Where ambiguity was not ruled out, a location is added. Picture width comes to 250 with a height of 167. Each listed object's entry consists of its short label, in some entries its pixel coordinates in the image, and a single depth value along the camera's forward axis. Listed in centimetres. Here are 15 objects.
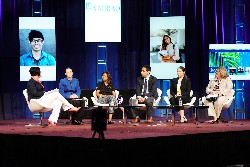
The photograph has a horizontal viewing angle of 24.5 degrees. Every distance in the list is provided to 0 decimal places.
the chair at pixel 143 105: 1174
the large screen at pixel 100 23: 1349
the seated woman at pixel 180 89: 1205
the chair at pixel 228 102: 1202
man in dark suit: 1195
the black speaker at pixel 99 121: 709
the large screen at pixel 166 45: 1354
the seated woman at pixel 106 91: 1202
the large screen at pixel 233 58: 1354
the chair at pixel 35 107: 1070
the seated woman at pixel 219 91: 1196
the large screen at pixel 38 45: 1332
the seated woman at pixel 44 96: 1081
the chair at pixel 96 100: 1188
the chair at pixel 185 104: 1183
